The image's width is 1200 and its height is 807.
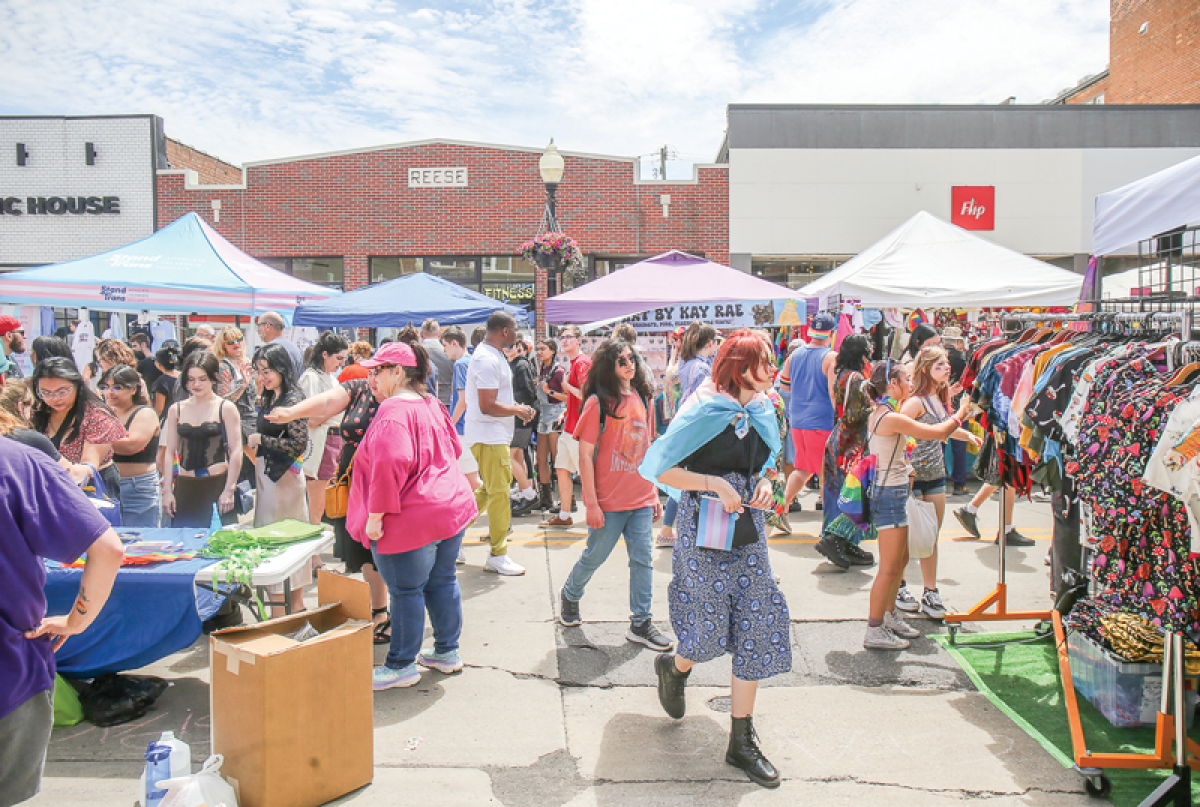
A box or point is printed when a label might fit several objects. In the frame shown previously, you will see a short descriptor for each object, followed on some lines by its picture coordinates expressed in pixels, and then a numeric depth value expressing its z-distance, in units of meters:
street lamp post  11.94
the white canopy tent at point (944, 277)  8.68
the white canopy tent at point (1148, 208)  3.96
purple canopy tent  8.59
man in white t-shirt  5.86
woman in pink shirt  3.79
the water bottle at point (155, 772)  2.68
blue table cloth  3.80
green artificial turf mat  3.37
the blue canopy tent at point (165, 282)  8.38
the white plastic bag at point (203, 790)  2.63
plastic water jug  2.69
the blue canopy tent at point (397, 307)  9.80
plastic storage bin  3.64
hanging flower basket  12.18
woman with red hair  3.35
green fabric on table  4.01
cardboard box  2.90
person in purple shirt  2.17
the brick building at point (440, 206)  17.95
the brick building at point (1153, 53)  21.20
